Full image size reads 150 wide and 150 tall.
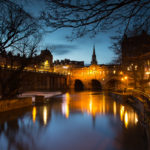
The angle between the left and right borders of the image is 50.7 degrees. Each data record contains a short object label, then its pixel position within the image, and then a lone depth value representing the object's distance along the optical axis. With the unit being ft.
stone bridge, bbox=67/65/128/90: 255.70
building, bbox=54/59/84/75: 329.99
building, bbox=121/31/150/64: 74.64
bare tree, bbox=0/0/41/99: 43.93
